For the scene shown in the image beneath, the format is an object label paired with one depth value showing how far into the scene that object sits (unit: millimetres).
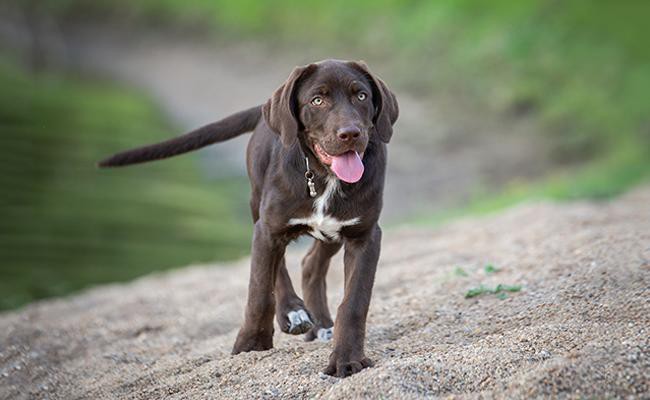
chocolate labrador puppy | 11422
